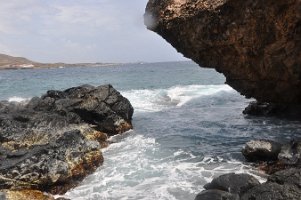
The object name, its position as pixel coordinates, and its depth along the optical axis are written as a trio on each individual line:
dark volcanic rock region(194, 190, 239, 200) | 8.47
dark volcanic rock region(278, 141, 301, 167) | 11.15
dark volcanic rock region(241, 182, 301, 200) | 7.59
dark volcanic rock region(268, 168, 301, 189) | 7.92
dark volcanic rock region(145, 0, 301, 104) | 13.38
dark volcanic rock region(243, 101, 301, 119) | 18.95
